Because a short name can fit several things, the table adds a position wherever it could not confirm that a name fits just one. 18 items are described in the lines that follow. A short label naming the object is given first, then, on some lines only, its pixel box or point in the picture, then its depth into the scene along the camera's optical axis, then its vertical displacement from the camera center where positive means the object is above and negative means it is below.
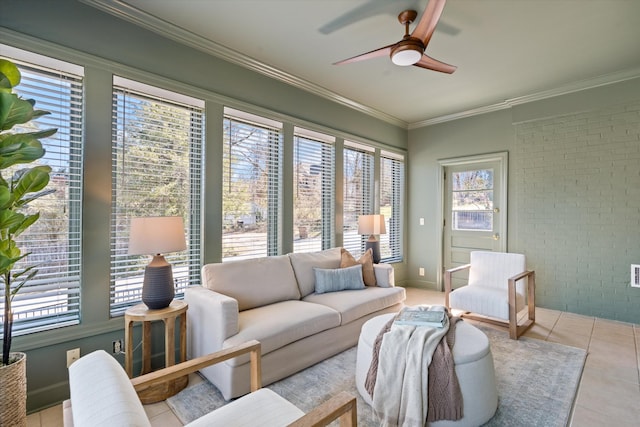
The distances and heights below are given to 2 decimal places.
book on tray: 2.14 -0.73
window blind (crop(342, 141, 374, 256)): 4.56 +0.38
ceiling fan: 2.04 +1.30
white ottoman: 1.82 -0.98
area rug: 1.97 -1.25
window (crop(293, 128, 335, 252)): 3.88 +0.31
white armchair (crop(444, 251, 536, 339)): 3.18 -0.84
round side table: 2.14 -0.92
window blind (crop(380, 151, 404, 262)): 5.24 +0.23
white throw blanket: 1.76 -0.95
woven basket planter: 1.62 -0.96
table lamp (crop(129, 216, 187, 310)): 2.18 -0.23
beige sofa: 2.21 -0.84
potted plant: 1.60 +0.09
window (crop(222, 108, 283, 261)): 3.21 +0.32
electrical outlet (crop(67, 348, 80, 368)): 2.21 -1.01
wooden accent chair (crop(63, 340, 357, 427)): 0.89 -0.70
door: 4.73 +0.13
